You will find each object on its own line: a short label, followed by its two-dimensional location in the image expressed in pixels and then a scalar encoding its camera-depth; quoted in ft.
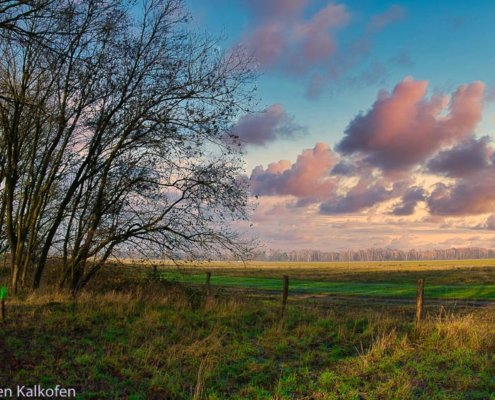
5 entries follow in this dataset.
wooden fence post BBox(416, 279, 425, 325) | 47.29
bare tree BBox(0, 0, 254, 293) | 55.01
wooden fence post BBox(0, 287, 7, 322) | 37.10
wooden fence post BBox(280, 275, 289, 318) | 50.75
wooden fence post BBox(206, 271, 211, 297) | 57.99
